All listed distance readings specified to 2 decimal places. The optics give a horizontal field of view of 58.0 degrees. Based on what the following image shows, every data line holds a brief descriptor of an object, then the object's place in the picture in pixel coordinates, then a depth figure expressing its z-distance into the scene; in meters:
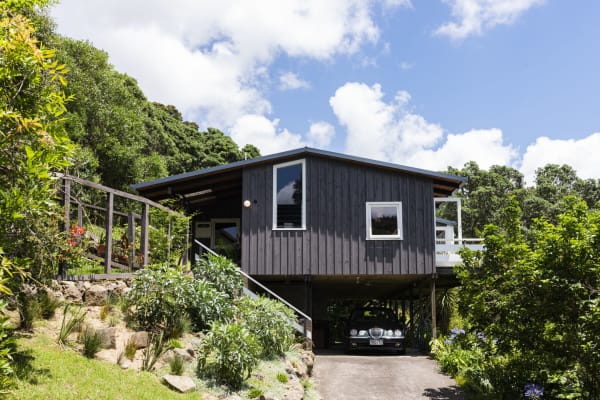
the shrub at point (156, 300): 9.59
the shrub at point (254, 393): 8.56
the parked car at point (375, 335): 14.84
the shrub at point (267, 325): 10.98
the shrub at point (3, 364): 4.81
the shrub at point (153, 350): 8.26
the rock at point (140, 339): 8.61
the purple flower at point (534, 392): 8.49
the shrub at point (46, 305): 8.12
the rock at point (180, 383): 7.93
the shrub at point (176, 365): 8.43
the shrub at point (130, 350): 8.20
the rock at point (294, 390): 9.24
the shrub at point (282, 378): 9.82
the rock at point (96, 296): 9.35
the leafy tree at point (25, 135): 5.41
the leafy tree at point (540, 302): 7.80
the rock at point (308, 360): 11.95
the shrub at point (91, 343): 7.66
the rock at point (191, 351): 9.27
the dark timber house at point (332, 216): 15.89
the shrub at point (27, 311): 7.60
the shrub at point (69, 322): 7.68
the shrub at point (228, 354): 8.72
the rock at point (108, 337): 8.08
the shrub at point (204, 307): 10.41
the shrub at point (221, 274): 12.29
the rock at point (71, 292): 9.05
